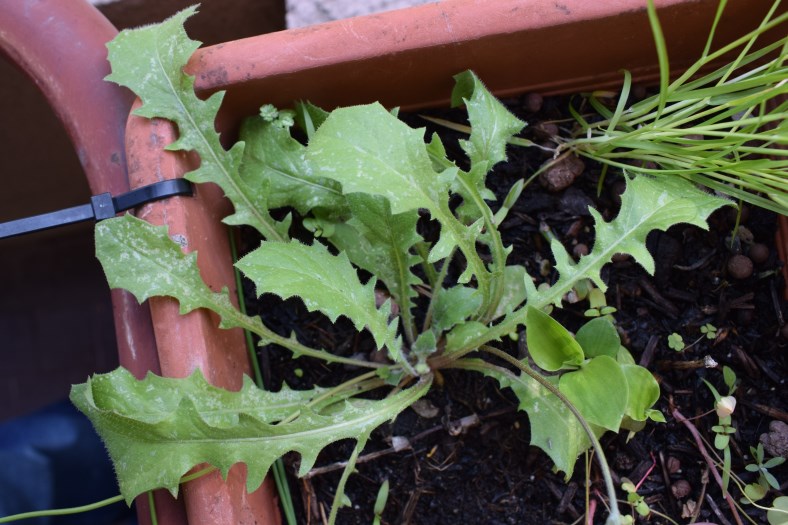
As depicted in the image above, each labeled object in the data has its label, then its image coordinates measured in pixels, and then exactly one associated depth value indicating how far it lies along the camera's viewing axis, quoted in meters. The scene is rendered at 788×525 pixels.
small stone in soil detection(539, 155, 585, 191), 0.50
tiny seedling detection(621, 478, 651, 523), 0.47
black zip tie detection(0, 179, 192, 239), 0.46
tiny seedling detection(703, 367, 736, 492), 0.47
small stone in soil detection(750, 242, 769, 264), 0.50
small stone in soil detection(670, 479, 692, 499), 0.48
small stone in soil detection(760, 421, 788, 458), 0.48
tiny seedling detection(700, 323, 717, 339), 0.49
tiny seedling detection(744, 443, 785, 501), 0.48
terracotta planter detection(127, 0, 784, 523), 0.46
